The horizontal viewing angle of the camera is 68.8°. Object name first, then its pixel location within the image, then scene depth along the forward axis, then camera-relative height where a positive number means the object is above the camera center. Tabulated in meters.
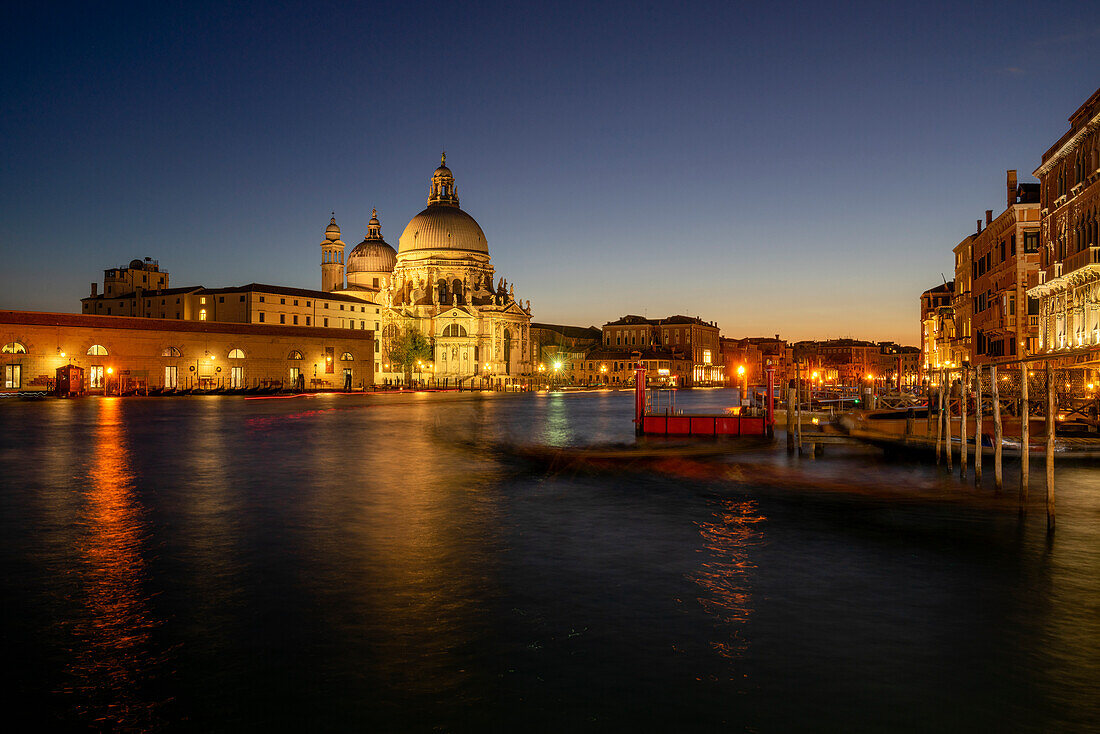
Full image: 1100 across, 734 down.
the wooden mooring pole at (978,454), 17.09 -1.63
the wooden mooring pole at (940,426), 21.36 -1.28
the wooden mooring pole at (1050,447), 12.39 -1.08
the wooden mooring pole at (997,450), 15.58 -1.41
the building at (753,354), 170.12 +5.82
